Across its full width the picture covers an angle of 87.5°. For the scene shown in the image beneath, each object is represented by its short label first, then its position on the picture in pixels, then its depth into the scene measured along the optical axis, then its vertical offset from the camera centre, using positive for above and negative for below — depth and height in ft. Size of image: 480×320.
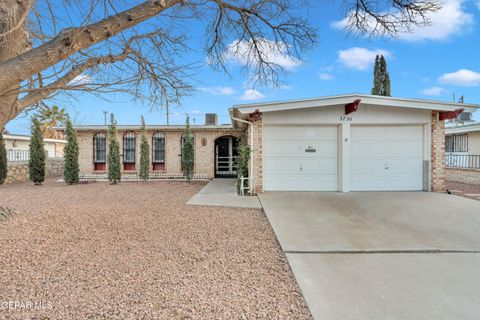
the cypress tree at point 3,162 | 36.50 -0.98
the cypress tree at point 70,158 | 36.91 -0.47
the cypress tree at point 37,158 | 36.32 -0.51
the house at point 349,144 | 26.14 +0.92
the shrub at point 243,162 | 26.14 -0.89
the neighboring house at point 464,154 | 36.98 -0.34
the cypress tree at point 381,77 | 63.72 +19.36
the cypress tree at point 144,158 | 39.24 -0.58
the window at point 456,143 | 43.60 +1.68
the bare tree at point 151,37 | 9.17 +6.31
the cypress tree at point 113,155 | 37.24 -0.15
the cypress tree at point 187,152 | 39.04 +0.31
